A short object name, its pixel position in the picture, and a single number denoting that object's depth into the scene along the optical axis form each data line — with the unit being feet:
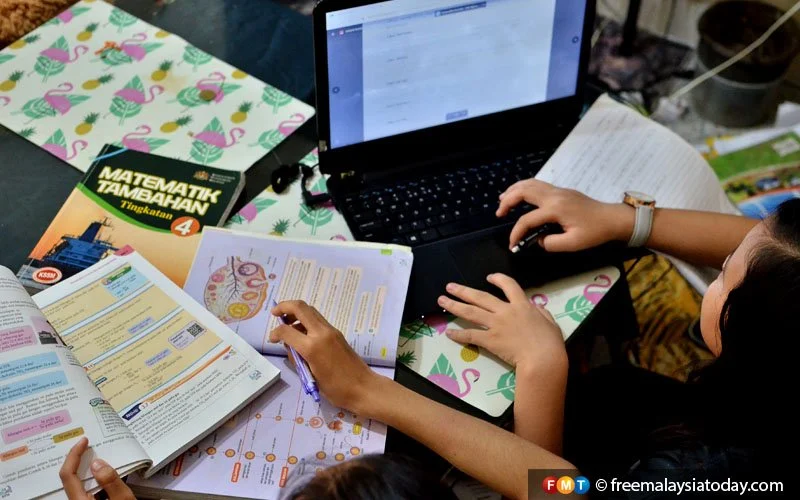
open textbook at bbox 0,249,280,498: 2.29
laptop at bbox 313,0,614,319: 2.97
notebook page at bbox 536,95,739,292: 3.39
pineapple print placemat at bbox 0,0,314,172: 3.50
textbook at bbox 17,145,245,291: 2.97
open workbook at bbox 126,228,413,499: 2.41
